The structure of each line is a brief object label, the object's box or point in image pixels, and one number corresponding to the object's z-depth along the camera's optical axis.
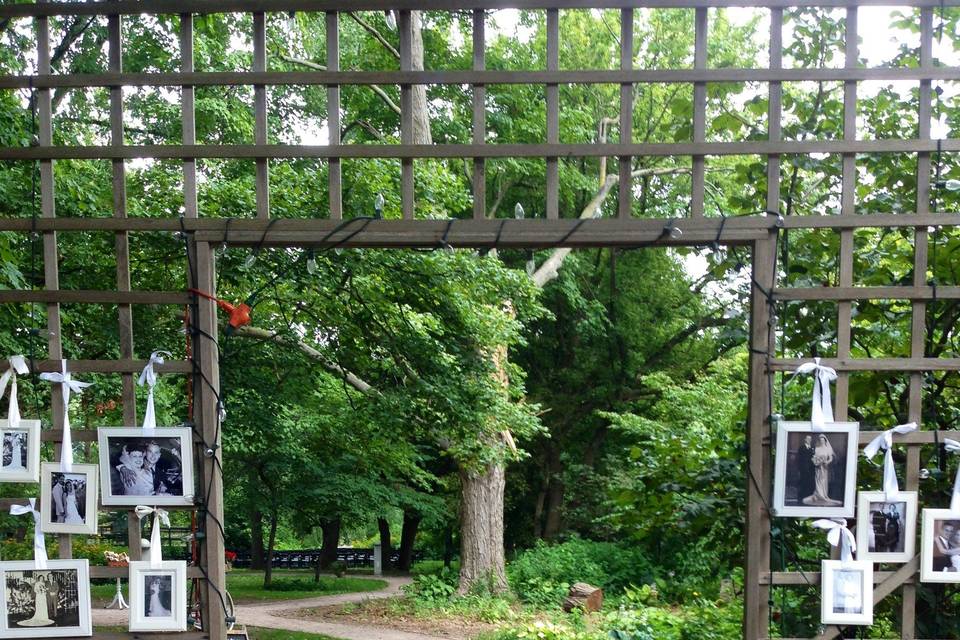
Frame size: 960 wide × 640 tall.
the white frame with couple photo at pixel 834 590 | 2.63
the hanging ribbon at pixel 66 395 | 2.71
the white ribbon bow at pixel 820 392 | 2.62
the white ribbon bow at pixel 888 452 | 2.65
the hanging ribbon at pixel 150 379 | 2.69
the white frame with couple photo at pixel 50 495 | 2.70
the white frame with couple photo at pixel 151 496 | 2.69
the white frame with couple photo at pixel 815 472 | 2.64
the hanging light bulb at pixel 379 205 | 2.49
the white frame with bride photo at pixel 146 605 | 2.69
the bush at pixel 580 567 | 11.12
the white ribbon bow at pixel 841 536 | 2.64
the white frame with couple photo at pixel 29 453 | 2.71
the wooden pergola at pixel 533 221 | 2.65
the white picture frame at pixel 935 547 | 2.64
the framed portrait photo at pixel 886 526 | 2.66
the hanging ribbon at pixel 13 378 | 2.71
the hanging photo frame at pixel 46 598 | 2.72
